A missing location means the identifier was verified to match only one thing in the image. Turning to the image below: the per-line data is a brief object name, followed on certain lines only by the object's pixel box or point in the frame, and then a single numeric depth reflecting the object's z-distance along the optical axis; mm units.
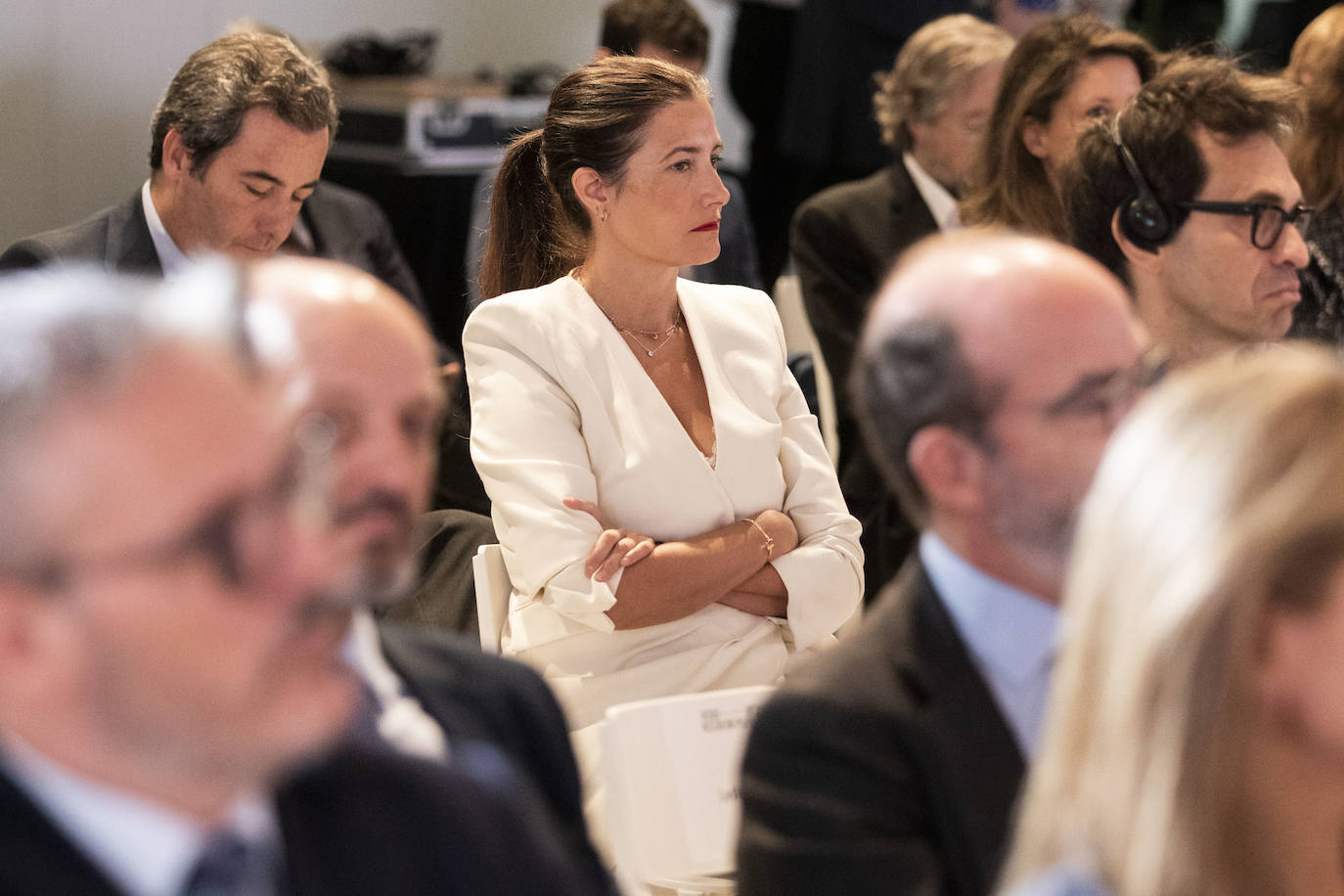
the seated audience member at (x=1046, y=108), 6637
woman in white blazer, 4711
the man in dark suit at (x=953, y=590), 2609
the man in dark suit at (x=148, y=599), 1729
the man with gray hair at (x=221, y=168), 6098
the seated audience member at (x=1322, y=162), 6434
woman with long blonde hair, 1963
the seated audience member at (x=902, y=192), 7777
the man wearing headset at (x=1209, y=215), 5086
